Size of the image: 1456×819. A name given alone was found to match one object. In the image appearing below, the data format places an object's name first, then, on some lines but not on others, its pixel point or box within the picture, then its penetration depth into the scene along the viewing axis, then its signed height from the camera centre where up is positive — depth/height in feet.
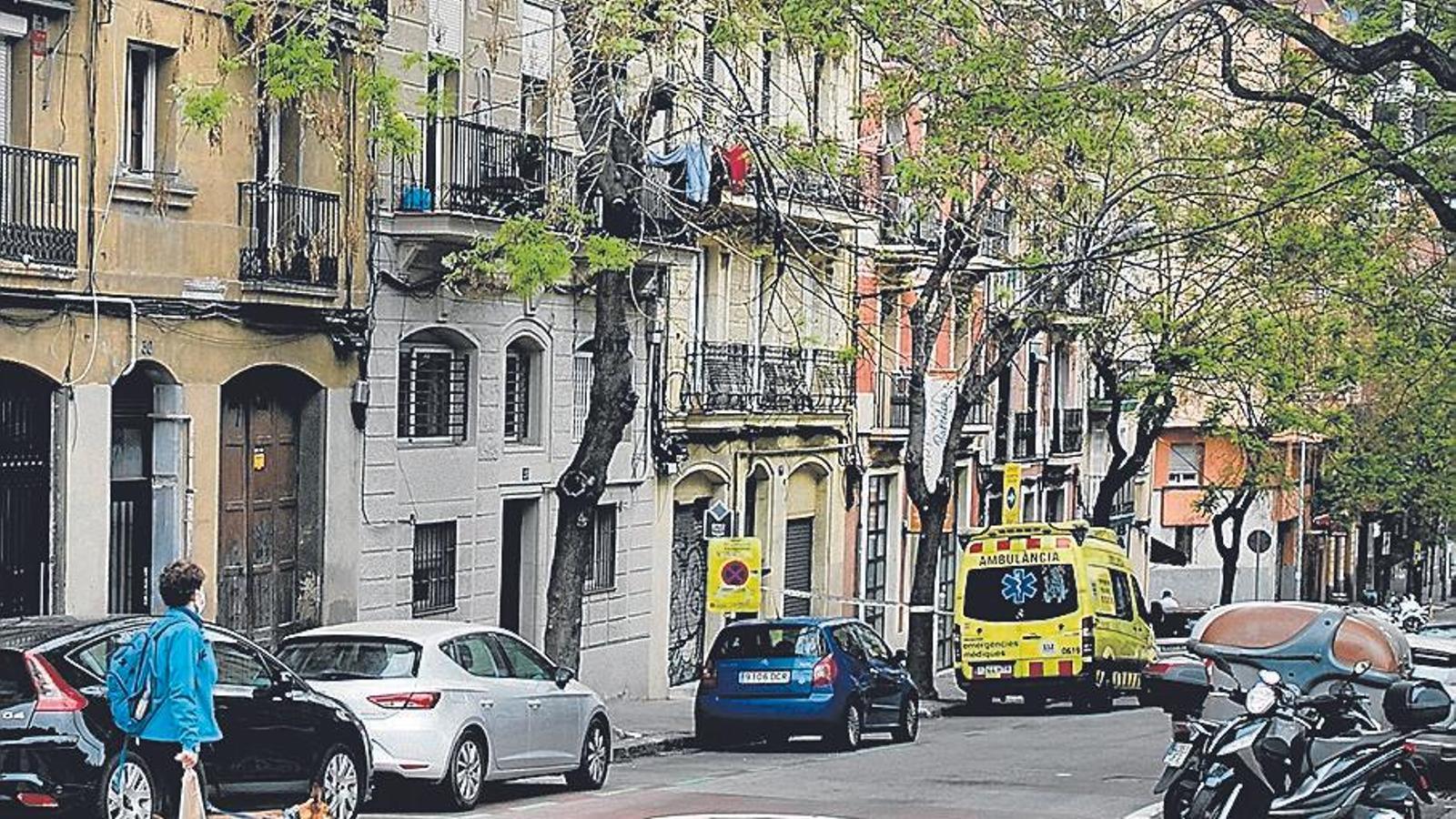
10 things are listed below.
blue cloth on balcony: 92.53 +7.87
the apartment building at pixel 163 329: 71.46 +1.00
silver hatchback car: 61.00 -8.68
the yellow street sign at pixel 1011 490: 146.30 -7.20
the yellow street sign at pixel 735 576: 103.55 -8.92
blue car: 89.20 -11.76
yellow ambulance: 113.19 -11.39
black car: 45.85 -7.62
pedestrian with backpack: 43.34 -5.73
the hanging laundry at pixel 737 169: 97.09 +8.07
